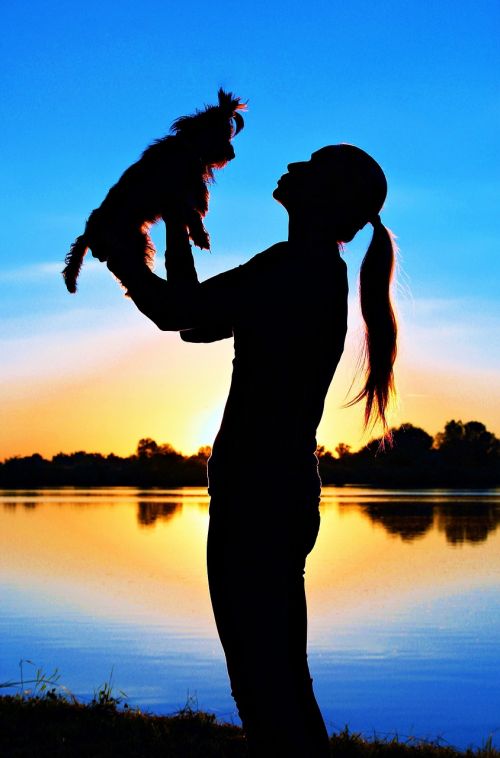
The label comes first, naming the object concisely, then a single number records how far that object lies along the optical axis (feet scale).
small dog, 8.68
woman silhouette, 8.44
